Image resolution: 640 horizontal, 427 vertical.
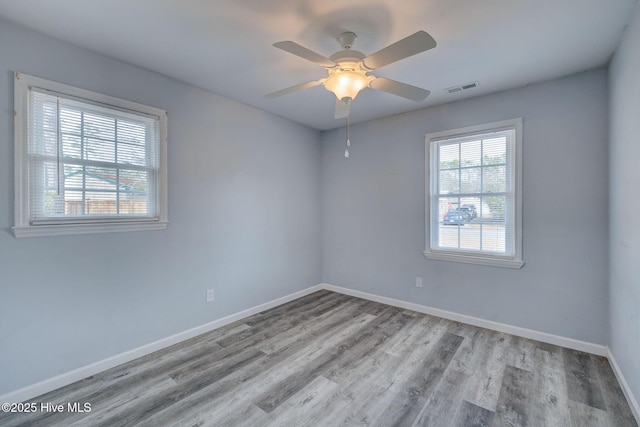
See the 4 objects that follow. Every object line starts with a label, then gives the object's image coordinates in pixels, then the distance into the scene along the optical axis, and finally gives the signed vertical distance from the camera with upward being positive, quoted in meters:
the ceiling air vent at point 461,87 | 2.82 +1.28
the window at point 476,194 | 2.96 +0.20
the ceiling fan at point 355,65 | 1.63 +0.95
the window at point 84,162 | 1.97 +0.39
